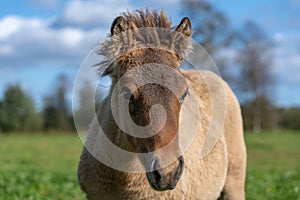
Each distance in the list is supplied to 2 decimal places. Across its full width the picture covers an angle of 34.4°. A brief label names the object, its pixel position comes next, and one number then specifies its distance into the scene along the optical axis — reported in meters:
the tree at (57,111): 58.41
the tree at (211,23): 35.94
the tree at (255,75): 50.31
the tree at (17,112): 59.03
